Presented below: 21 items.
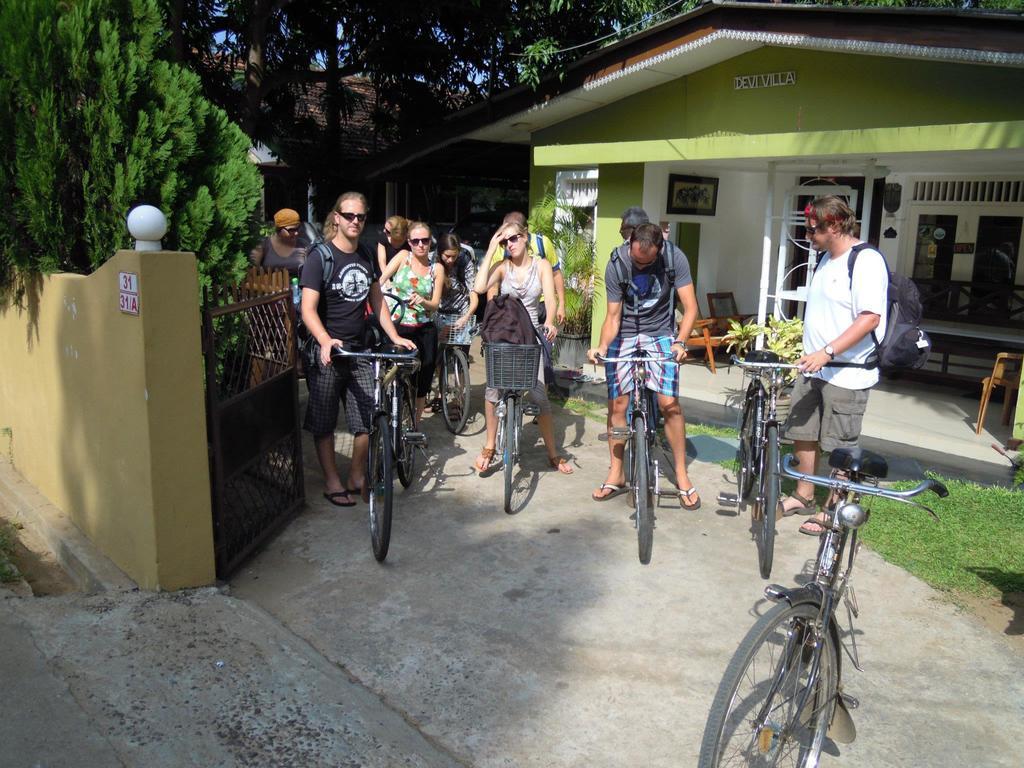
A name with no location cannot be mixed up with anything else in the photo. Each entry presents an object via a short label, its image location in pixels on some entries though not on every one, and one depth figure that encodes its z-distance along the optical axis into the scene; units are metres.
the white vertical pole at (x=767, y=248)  8.77
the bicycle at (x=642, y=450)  4.71
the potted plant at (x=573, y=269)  9.73
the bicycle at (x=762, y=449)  4.51
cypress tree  4.46
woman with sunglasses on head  7.30
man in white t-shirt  4.58
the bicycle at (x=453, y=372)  7.35
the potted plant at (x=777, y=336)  7.60
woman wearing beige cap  7.07
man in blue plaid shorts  5.24
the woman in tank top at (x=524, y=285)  6.12
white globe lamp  3.90
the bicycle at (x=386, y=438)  4.66
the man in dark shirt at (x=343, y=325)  5.19
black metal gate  4.32
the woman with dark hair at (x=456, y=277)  7.49
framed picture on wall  10.23
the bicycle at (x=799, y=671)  2.54
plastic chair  7.00
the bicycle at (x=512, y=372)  5.57
